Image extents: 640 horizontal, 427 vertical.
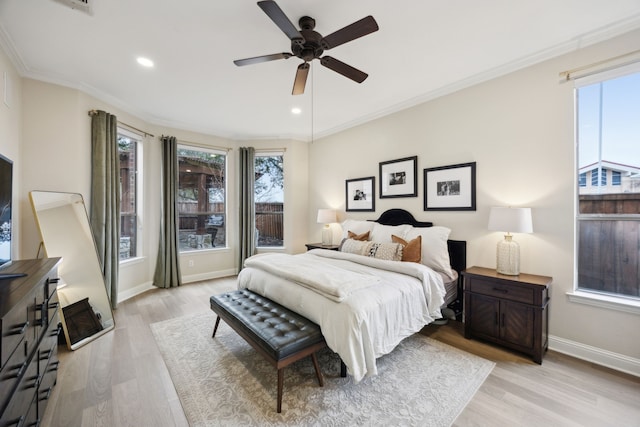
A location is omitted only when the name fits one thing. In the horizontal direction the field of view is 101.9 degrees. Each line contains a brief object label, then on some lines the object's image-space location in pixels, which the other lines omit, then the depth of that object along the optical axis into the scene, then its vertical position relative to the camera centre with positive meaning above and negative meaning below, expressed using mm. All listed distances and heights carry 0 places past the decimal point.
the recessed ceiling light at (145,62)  2588 +1516
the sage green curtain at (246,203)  5082 +154
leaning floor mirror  2609 -589
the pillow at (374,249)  3010 -480
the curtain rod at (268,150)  5246 +1232
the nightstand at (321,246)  4332 -613
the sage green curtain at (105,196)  3270 +188
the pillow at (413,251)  2938 -459
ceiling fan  1679 +1238
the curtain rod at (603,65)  2113 +1250
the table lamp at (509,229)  2402 -169
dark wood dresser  1095 -692
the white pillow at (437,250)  2902 -447
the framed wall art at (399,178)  3590 +482
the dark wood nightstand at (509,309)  2262 -927
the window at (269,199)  5391 +245
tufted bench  1761 -895
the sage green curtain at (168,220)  4340 -155
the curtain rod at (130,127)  3256 +1249
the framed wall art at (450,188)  3035 +286
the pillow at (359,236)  3714 -368
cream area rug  1693 -1339
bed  1865 -661
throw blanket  2047 -585
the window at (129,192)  3947 +299
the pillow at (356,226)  3893 -242
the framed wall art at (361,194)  4199 +279
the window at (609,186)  2193 +219
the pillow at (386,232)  3412 -286
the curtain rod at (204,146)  4638 +1222
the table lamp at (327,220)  4590 -164
